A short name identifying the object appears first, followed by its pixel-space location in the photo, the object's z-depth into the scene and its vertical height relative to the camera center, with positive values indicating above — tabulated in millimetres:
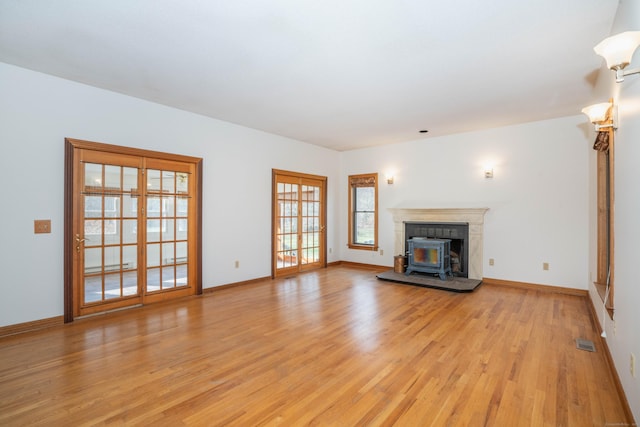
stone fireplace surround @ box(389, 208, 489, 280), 5676 -106
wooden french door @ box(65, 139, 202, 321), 3750 -208
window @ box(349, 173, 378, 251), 7164 +51
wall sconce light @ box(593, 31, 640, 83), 1647 +891
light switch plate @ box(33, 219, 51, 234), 3475 -161
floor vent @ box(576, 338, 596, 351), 2967 -1263
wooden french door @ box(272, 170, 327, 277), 6258 -202
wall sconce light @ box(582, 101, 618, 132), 2725 +894
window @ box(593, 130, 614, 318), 3482 -7
